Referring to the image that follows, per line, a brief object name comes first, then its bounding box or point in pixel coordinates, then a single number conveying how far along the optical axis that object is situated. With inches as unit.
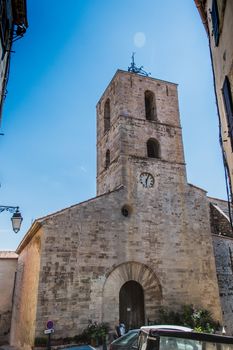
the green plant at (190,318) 494.9
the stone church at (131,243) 472.7
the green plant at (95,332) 444.1
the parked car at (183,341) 150.3
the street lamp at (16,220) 350.6
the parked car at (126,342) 305.7
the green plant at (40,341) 425.1
